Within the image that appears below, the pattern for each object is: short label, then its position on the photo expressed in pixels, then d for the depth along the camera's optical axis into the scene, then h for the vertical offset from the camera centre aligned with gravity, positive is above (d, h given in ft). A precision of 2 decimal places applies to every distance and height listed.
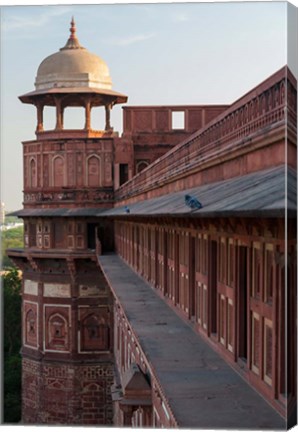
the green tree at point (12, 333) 118.73 -19.12
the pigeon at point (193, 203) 26.73 +0.50
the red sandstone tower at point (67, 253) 103.19 -4.57
